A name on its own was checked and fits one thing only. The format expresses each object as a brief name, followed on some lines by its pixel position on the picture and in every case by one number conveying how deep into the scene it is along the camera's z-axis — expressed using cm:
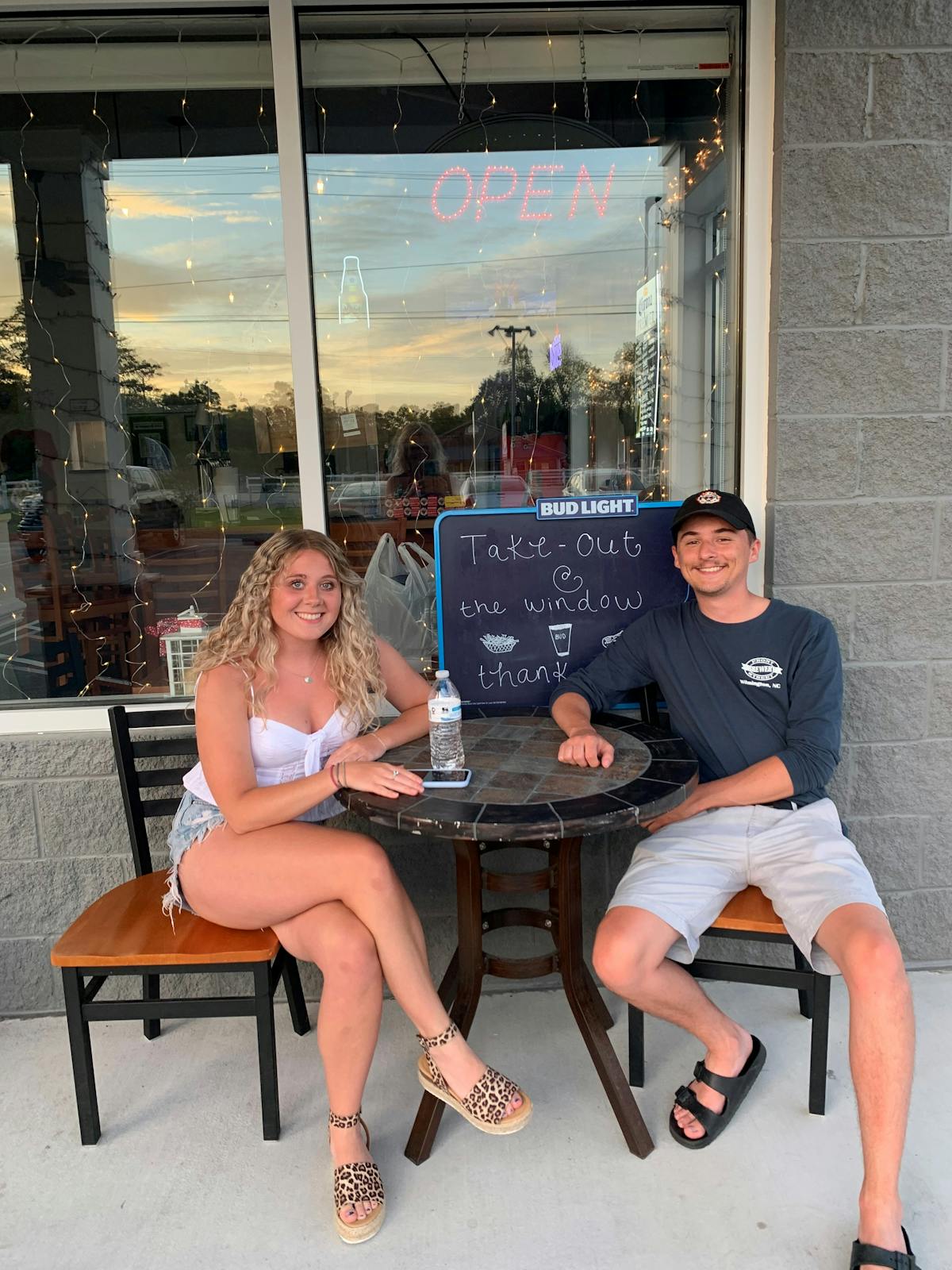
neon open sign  348
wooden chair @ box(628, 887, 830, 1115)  192
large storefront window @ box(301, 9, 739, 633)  270
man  161
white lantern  304
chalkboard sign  246
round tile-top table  161
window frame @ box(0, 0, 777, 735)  237
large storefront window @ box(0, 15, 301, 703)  306
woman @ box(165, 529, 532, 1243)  176
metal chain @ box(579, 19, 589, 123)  271
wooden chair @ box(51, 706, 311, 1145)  187
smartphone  177
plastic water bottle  187
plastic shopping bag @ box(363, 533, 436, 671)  292
